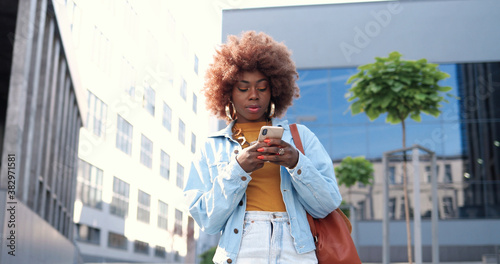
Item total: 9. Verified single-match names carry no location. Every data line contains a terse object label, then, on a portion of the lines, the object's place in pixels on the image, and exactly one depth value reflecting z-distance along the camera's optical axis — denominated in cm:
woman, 218
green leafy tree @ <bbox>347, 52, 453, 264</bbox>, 708
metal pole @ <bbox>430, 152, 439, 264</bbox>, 661
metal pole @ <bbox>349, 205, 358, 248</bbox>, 1252
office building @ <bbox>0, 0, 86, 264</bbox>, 558
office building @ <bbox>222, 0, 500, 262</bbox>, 1994
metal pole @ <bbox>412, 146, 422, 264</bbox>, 629
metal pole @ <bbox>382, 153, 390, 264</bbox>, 698
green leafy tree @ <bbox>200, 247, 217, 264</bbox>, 1004
